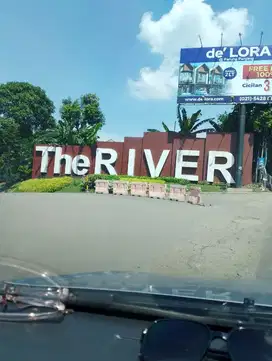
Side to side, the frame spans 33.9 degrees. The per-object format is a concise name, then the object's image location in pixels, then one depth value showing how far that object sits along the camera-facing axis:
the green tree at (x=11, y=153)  40.81
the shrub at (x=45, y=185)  28.54
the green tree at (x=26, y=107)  49.69
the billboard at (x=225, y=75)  28.91
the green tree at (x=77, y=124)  34.47
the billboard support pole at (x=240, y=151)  28.28
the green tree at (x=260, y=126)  29.39
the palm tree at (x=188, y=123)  31.12
